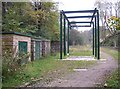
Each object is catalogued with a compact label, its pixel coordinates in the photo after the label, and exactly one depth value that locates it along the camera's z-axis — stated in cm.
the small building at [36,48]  1440
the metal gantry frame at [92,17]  1587
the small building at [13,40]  1046
